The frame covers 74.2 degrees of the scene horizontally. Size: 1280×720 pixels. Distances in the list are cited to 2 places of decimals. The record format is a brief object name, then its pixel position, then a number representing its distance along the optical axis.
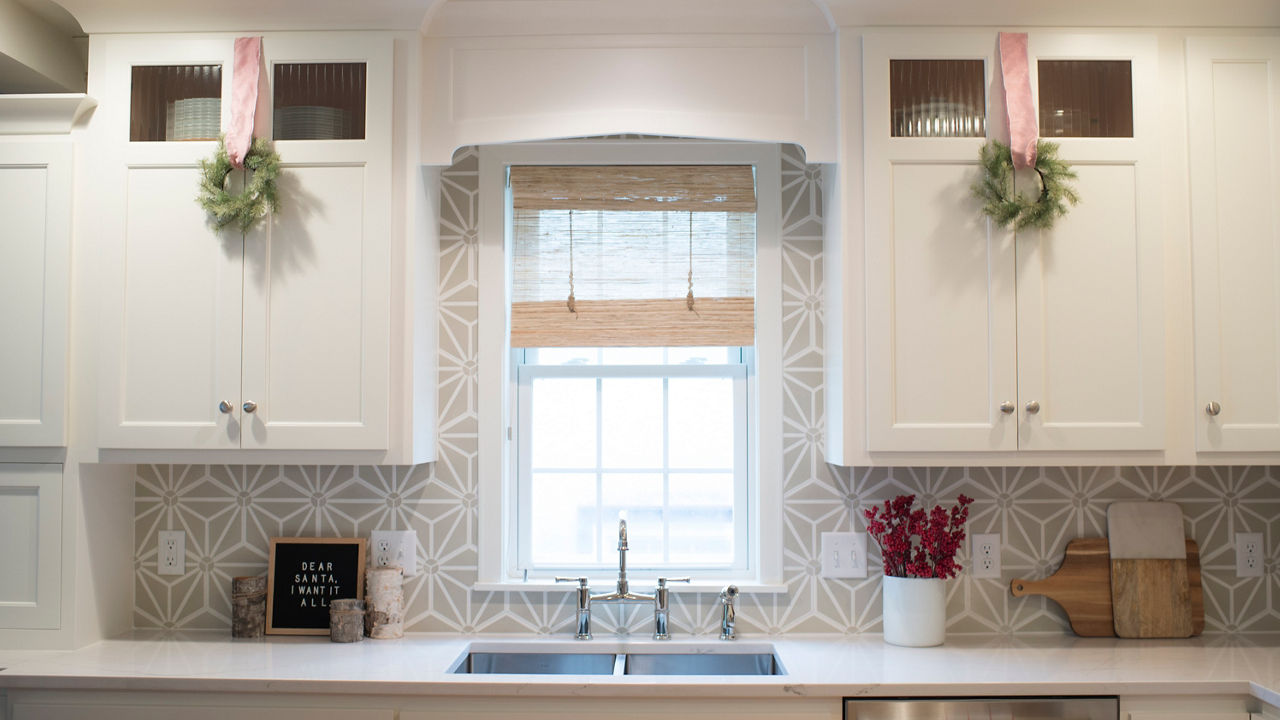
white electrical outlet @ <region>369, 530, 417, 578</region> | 2.38
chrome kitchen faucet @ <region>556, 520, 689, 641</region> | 2.28
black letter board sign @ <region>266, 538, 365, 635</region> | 2.31
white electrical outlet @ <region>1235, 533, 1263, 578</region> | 2.38
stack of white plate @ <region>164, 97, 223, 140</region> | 2.12
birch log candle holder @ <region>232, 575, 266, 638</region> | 2.28
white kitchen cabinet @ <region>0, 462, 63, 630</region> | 2.11
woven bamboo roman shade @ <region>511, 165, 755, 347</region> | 2.42
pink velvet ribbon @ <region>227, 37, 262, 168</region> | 2.07
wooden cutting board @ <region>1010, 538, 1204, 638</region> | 2.31
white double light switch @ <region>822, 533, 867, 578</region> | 2.36
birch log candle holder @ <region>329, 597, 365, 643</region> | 2.21
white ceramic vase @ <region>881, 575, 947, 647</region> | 2.17
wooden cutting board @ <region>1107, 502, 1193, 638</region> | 2.29
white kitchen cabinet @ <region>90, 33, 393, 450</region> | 2.08
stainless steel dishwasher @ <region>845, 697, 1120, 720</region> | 1.87
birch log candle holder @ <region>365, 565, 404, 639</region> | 2.27
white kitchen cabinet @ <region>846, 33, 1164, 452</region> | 2.05
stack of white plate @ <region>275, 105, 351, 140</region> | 2.12
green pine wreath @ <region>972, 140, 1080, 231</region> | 2.04
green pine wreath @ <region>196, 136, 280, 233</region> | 2.06
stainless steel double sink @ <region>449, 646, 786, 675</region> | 2.26
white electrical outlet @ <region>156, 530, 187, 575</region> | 2.40
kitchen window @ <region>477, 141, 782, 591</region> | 2.40
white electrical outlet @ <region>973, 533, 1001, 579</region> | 2.36
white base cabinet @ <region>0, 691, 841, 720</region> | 1.89
